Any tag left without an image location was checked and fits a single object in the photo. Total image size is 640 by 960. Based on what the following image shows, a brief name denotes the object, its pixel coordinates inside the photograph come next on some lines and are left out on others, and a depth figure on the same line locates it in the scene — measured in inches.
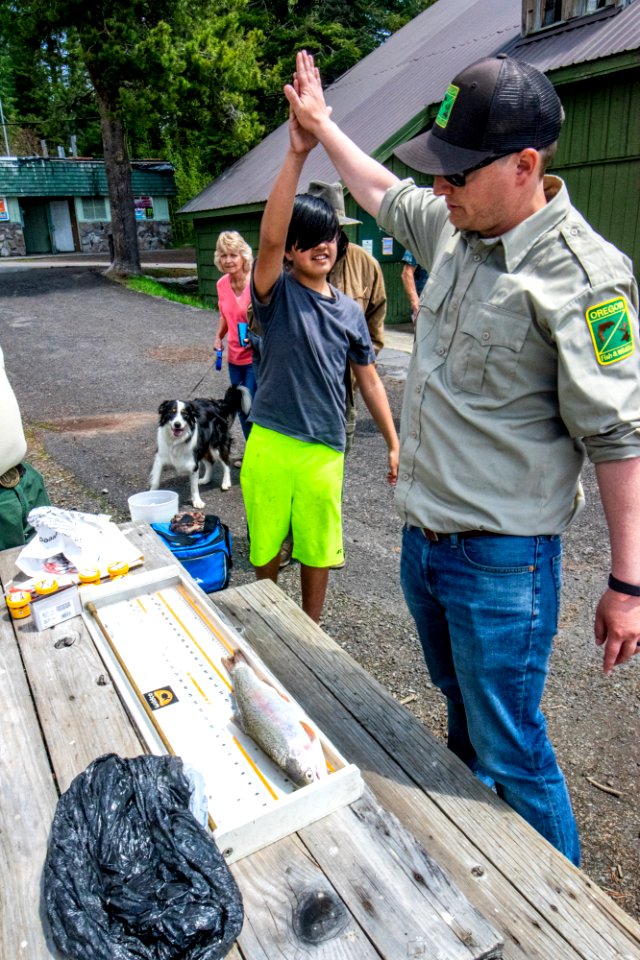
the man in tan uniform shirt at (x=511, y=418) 63.4
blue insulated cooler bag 158.7
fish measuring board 63.4
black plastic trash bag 52.8
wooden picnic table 55.1
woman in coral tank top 238.4
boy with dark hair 118.4
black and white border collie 224.4
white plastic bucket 184.5
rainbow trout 66.9
